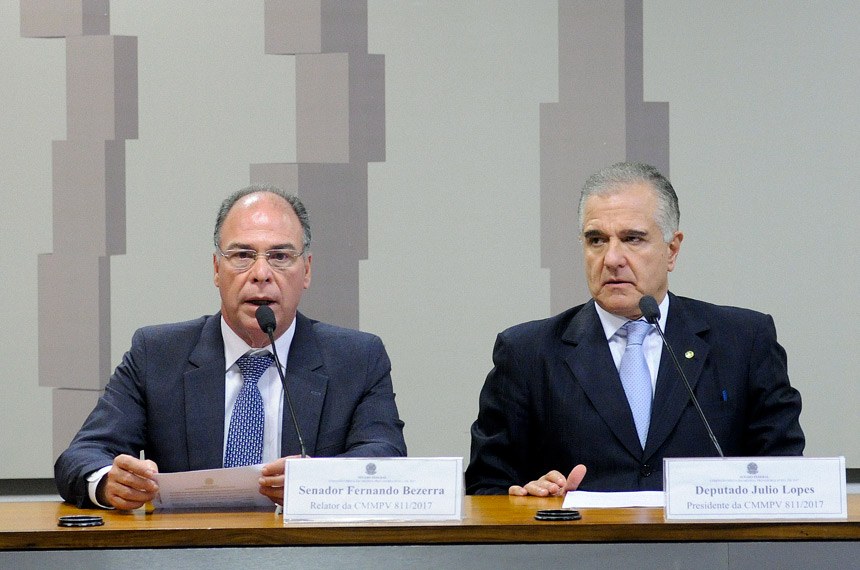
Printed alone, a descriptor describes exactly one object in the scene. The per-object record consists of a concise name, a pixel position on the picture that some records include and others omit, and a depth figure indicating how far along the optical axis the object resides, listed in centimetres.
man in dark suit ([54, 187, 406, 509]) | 602
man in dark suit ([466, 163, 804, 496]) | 609
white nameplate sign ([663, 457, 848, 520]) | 540
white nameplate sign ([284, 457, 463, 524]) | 541
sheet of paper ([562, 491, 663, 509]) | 563
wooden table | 530
